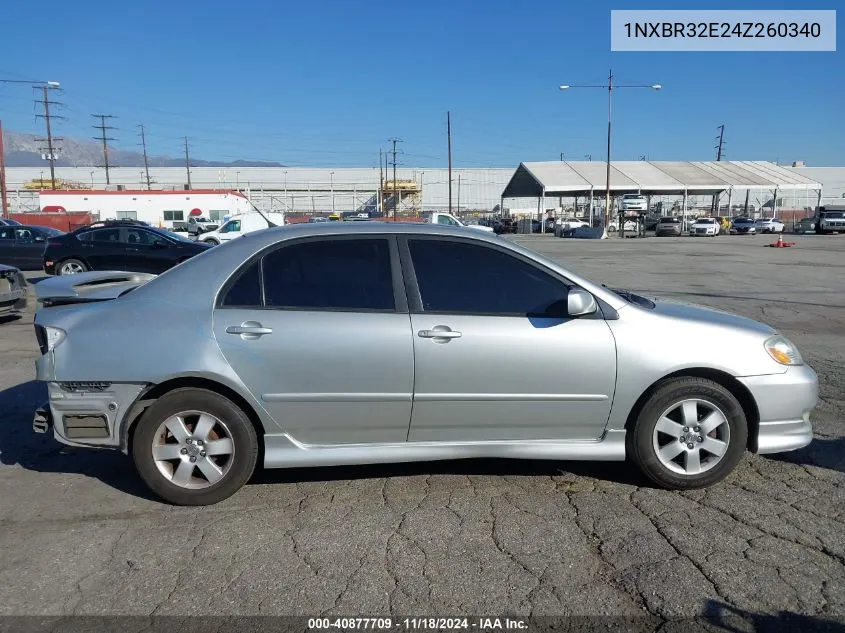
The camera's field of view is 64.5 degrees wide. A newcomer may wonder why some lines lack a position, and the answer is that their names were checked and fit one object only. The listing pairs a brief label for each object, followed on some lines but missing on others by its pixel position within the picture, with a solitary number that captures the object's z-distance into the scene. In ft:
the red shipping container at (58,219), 146.51
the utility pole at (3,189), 139.04
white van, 91.08
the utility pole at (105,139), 252.75
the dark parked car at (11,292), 33.32
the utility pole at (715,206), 218.38
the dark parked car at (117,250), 51.52
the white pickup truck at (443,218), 95.04
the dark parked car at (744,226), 164.14
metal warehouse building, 291.38
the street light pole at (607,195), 145.79
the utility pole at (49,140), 208.33
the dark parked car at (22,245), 60.49
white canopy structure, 184.65
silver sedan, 12.66
